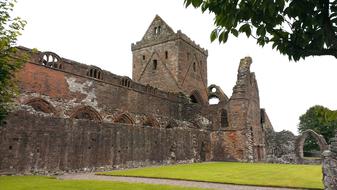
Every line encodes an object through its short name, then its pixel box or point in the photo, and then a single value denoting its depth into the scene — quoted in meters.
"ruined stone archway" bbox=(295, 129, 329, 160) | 29.00
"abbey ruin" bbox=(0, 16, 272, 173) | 13.92
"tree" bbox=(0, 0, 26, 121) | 6.57
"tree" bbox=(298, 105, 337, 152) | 45.03
